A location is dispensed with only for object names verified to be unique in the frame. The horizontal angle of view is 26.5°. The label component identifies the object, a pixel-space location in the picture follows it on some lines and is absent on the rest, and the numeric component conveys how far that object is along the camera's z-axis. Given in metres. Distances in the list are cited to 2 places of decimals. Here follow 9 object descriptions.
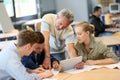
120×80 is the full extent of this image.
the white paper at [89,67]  2.55
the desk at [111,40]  4.24
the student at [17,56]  2.12
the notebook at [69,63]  2.46
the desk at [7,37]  5.34
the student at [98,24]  6.95
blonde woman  2.86
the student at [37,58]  2.63
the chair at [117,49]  5.65
